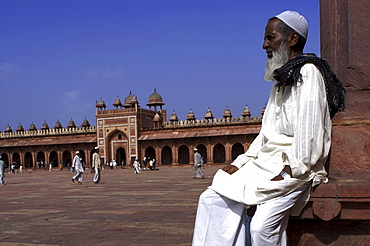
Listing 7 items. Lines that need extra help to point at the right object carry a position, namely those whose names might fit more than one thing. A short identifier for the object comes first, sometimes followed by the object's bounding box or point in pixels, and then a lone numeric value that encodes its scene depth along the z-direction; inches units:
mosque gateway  1528.1
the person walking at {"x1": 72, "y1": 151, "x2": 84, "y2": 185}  541.4
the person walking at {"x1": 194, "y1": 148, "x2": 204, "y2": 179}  589.0
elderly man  76.8
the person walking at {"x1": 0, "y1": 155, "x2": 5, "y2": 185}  609.8
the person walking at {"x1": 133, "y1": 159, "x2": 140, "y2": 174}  964.7
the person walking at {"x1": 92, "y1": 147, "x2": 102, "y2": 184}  537.8
